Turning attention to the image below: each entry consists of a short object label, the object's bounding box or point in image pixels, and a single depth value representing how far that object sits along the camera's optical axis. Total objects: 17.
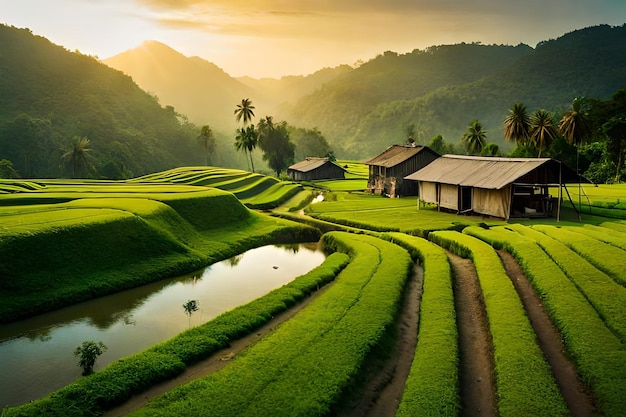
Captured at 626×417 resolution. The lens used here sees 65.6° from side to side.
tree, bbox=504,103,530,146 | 68.38
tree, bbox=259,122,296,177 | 110.62
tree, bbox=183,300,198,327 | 21.00
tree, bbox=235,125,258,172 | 96.19
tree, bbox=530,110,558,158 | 65.50
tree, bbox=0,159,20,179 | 70.62
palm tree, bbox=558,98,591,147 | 69.00
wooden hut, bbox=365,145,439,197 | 63.59
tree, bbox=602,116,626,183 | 62.84
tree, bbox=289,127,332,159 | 163.12
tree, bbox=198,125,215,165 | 109.56
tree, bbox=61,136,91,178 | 79.69
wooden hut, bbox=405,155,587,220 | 40.84
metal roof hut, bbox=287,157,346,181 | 97.19
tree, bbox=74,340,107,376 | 16.02
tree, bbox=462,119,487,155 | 78.94
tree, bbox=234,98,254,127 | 98.50
